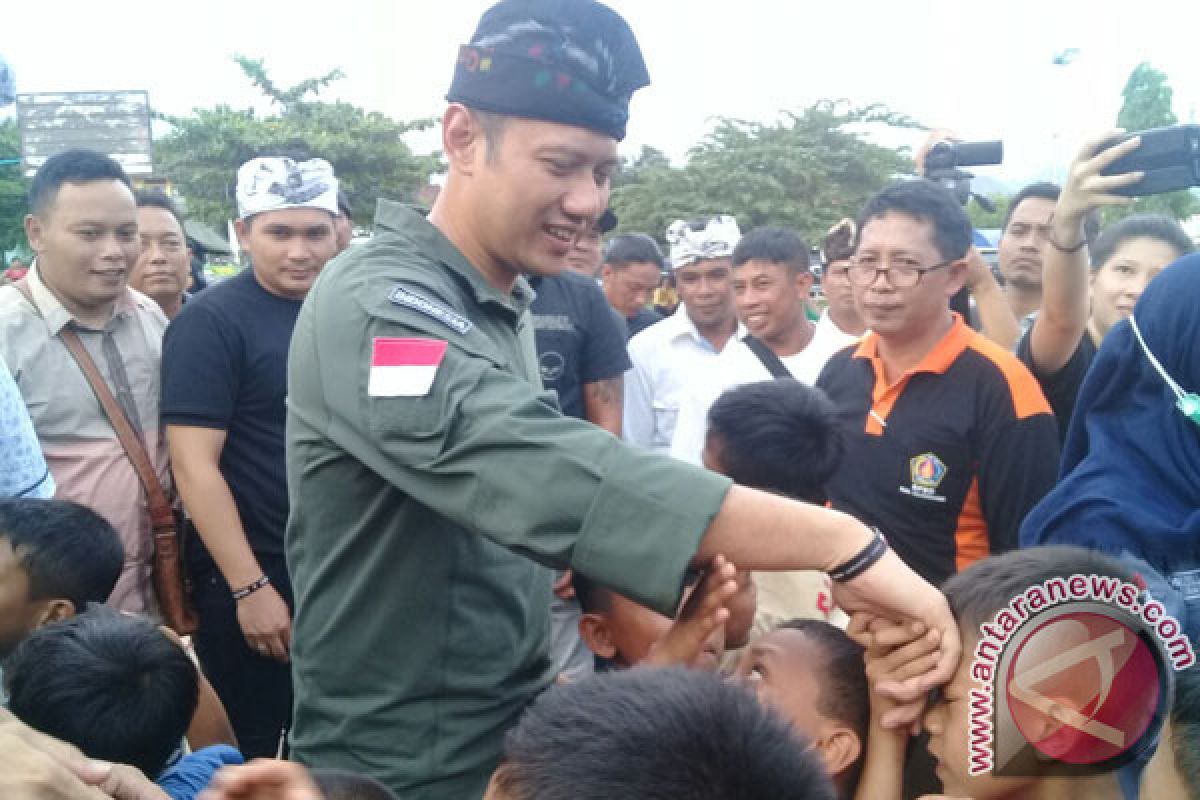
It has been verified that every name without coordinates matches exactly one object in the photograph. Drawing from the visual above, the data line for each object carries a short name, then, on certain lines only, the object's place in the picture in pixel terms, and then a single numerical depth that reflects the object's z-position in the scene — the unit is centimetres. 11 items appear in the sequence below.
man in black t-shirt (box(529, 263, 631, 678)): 404
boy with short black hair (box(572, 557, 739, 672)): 152
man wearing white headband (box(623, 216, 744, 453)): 488
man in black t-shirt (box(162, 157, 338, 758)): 326
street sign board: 2378
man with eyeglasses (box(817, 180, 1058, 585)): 282
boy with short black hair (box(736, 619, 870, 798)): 185
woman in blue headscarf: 203
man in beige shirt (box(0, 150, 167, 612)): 330
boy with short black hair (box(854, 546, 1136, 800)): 154
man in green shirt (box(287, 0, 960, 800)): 132
